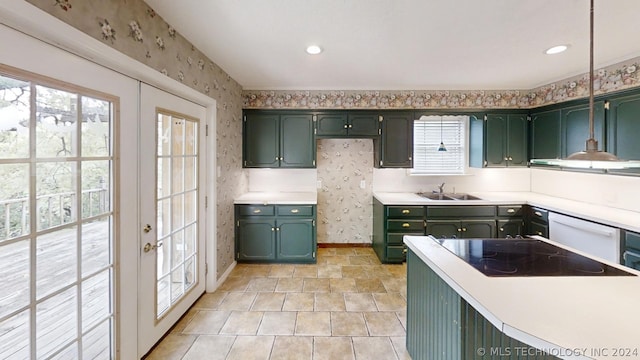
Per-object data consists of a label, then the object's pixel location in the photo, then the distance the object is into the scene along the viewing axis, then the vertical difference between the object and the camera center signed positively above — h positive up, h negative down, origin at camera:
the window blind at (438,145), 4.48 +0.53
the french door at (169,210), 2.04 -0.27
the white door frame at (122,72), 1.17 +0.64
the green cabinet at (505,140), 4.15 +0.56
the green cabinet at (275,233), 3.84 -0.75
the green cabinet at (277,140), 4.17 +0.56
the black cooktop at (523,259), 1.44 -0.46
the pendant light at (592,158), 1.47 +0.11
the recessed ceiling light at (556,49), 2.64 +1.23
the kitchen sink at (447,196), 4.18 -0.27
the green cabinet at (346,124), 4.17 +0.80
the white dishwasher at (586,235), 2.57 -0.58
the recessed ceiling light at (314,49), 2.63 +1.22
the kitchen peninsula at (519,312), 0.92 -0.51
